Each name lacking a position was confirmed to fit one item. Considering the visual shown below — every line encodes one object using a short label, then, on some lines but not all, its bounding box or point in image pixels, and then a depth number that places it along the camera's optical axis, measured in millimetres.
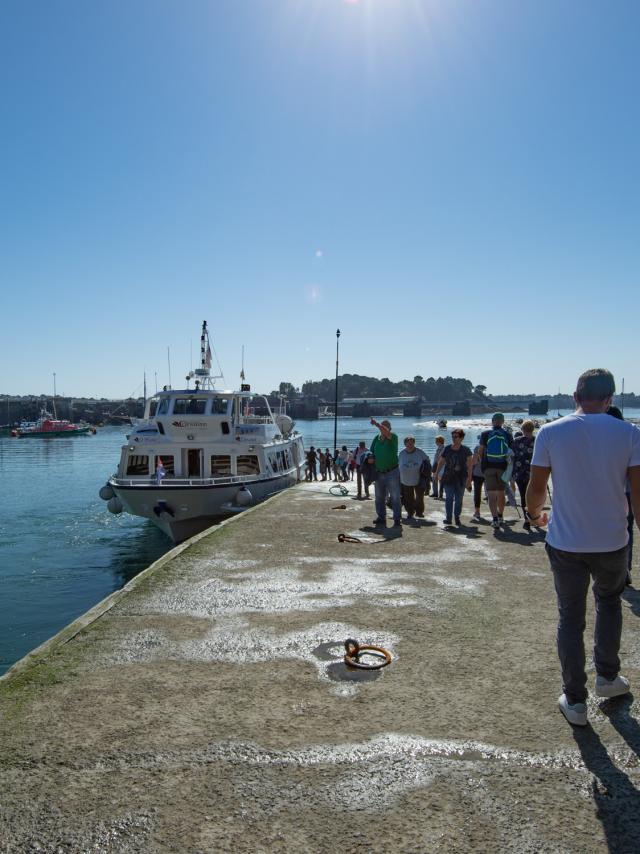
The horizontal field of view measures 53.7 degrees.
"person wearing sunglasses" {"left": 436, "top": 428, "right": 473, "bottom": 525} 12055
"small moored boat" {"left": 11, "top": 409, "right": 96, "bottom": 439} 116688
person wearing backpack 11406
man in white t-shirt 3834
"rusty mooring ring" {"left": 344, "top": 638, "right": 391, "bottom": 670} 4910
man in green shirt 11617
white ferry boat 19109
